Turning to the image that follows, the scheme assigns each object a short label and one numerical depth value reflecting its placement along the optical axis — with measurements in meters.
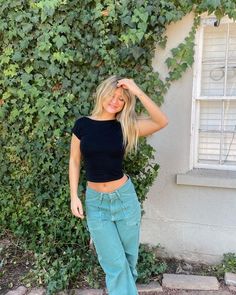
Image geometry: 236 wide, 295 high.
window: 2.60
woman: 1.94
